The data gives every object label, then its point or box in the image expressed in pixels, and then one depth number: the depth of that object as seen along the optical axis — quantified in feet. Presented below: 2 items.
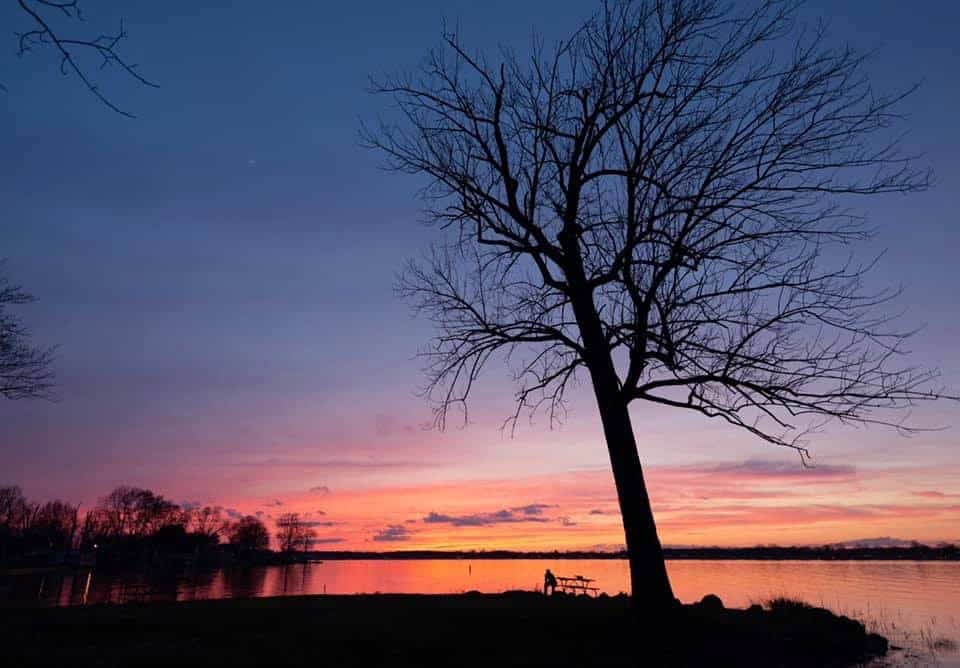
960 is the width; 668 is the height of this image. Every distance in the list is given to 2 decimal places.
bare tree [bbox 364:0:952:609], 44.50
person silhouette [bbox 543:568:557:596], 95.30
